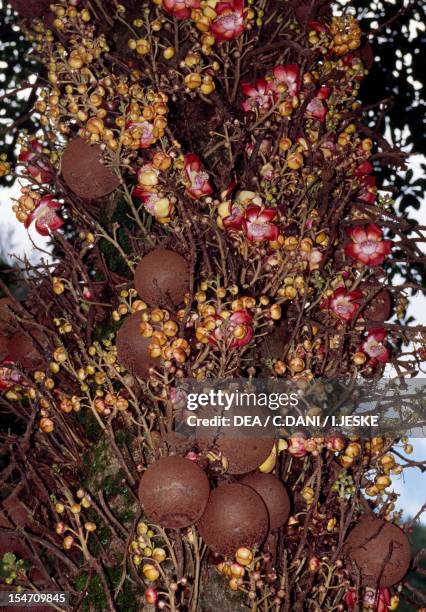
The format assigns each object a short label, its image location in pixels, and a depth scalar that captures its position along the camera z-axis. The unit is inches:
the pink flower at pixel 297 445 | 58.3
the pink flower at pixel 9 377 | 72.4
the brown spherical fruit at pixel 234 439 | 54.8
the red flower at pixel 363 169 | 72.7
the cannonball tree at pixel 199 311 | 56.9
